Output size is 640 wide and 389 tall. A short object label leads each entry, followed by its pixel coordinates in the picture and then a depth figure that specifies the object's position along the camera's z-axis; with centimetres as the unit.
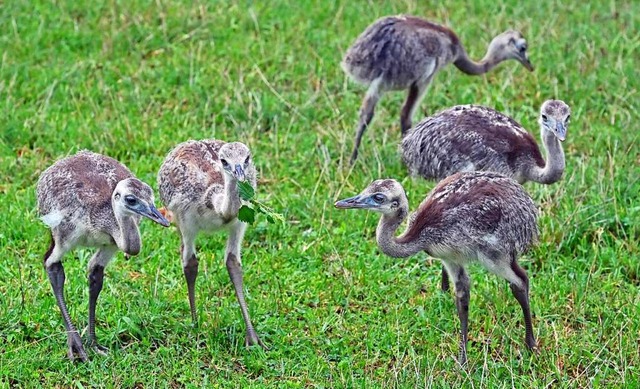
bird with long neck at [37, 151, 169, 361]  1256
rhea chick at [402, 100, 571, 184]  1513
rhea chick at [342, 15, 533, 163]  1798
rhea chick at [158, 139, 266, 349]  1310
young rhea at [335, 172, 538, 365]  1293
